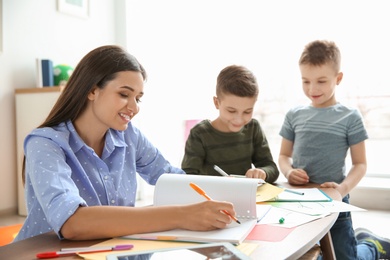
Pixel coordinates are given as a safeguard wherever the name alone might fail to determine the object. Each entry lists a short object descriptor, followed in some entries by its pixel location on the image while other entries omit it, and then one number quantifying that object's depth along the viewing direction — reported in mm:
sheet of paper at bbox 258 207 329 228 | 996
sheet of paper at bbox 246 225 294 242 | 879
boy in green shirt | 1616
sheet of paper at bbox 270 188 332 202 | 1249
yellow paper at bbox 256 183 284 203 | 1228
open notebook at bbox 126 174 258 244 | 1025
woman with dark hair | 901
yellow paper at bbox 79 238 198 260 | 815
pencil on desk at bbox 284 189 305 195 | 1328
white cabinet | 3201
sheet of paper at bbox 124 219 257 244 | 846
